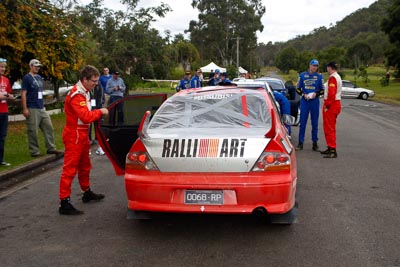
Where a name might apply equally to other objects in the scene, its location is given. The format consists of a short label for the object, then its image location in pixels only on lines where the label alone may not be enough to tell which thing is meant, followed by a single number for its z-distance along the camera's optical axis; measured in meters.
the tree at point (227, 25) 69.25
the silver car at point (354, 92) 33.66
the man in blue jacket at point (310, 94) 9.70
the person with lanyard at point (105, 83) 11.78
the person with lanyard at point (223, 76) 14.74
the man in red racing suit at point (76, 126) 5.27
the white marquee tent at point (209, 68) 51.35
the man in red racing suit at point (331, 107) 8.91
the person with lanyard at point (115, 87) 11.62
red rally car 4.25
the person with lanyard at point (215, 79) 15.25
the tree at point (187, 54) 77.25
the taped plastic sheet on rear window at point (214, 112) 4.87
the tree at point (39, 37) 12.95
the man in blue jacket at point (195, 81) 15.88
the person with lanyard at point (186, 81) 15.77
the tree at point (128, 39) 27.42
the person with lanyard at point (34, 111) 8.27
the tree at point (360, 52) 84.12
